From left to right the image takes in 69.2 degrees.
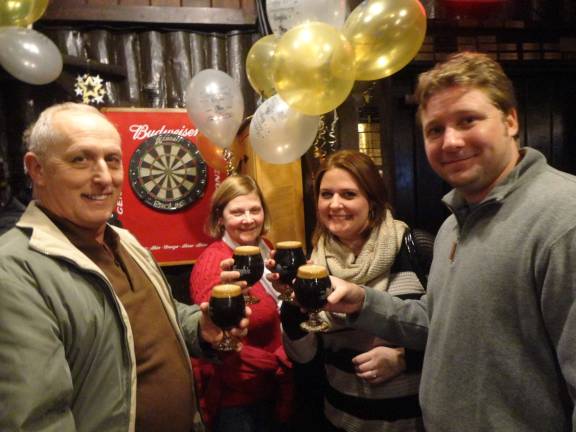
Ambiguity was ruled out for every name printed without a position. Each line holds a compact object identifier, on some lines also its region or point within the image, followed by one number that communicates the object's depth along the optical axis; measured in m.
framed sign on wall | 3.51
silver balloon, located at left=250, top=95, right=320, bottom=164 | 2.39
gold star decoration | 3.57
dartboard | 3.53
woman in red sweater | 1.99
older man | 1.04
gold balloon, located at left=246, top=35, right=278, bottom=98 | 2.52
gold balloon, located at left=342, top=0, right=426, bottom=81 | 1.99
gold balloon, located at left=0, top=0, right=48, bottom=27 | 2.48
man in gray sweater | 1.04
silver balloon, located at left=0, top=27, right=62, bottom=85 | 2.61
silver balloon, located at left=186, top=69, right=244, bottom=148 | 2.75
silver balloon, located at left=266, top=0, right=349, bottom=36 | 2.21
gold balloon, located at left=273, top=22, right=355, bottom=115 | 1.90
